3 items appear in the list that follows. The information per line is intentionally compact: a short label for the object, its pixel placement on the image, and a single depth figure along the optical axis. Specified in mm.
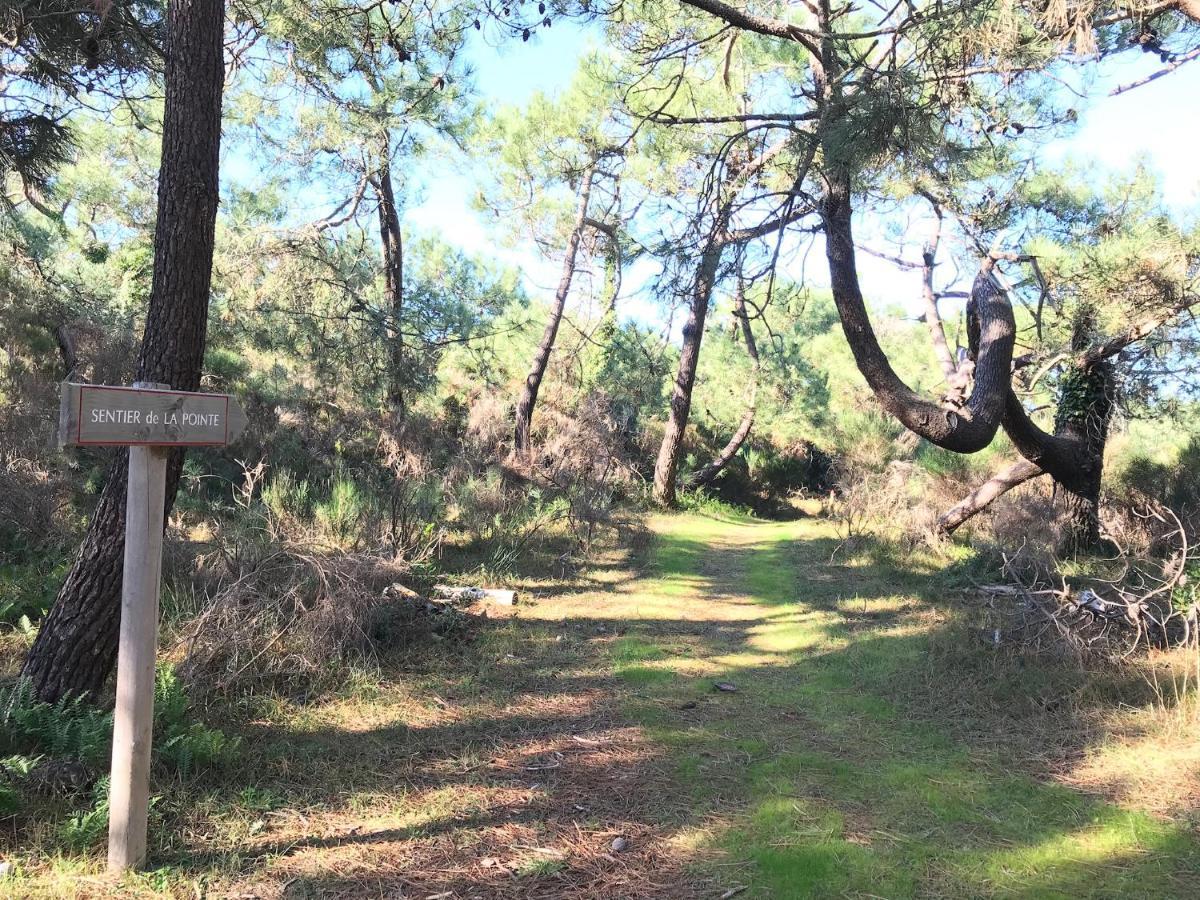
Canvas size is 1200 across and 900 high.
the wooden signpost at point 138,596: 2805
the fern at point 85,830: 2938
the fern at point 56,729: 3375
